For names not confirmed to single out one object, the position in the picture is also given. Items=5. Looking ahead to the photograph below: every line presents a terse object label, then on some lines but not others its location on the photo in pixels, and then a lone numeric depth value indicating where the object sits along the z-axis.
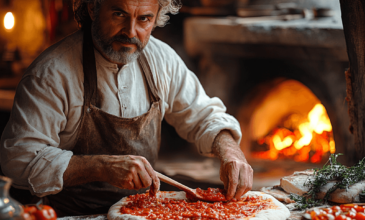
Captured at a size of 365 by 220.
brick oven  4.02
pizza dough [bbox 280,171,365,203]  2.06
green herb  2.08
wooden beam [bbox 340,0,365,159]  2.34
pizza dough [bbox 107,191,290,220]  1.85
